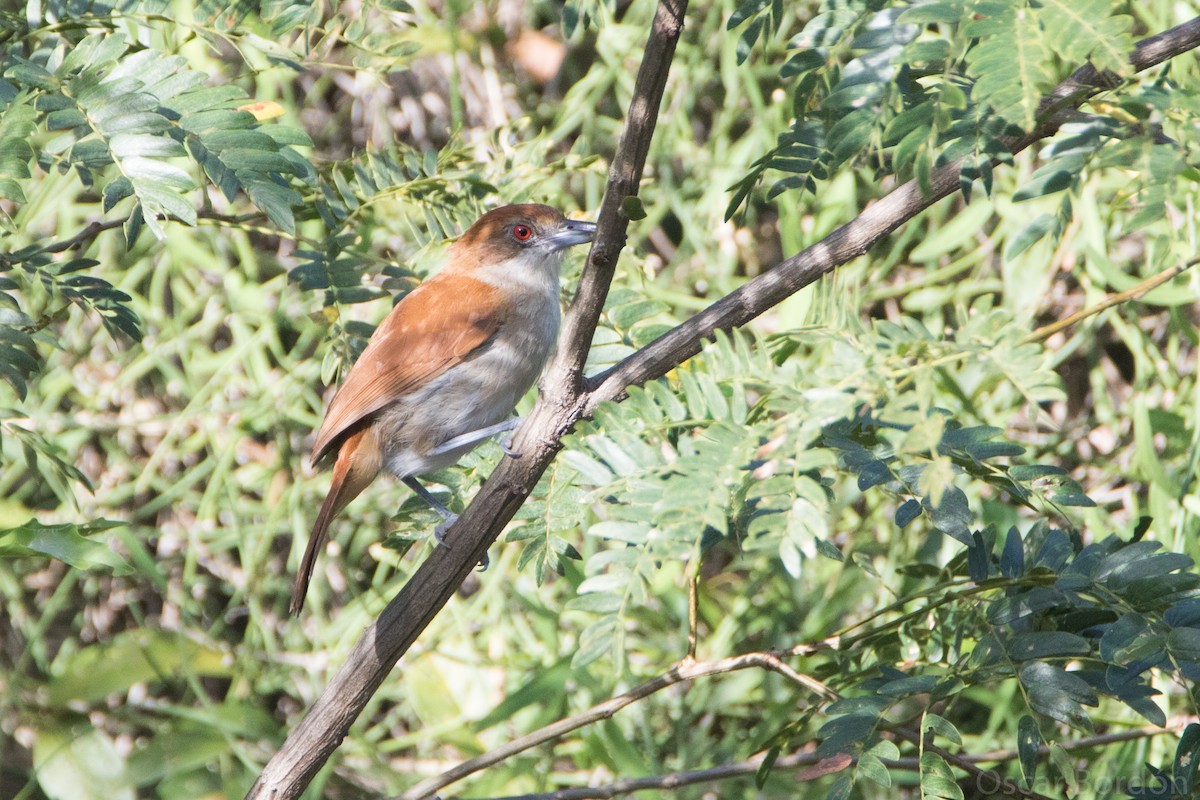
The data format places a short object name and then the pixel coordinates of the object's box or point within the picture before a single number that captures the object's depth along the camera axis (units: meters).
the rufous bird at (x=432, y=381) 6.46
